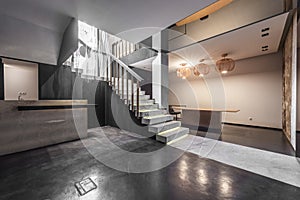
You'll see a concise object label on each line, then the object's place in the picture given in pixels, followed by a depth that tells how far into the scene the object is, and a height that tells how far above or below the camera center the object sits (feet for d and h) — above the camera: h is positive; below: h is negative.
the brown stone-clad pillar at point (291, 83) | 10.28 +1.42
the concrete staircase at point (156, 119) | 12.70 -2.02
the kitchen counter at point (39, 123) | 9.32 -1.86
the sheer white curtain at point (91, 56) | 16.83 +5.74
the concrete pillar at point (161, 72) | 16.60 +3.46
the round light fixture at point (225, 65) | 15.06 +3.84
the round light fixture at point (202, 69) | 16.68 +3.75
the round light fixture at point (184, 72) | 18.84 +3.77
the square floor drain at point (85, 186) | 5.69 -3.78
